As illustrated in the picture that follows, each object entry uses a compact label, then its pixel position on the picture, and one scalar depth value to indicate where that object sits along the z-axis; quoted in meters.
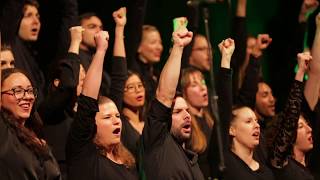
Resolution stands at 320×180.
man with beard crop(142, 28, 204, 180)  6.83
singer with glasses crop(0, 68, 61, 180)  6.07
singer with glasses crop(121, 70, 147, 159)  8.22
